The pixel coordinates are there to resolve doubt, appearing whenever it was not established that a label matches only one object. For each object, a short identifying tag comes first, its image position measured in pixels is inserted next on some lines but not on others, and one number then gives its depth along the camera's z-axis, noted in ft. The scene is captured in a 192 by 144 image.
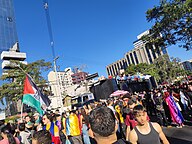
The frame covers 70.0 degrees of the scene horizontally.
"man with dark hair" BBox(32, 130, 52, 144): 5.47
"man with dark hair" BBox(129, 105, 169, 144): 6.28
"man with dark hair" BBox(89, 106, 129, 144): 4.04
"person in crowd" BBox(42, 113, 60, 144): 12.61
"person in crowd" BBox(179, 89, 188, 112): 23.29
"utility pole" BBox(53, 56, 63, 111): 50.98
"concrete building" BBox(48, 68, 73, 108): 153.37
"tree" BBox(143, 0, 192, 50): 25.60
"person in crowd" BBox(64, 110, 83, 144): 16.90
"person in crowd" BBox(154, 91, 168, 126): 20.86
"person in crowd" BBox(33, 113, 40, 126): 18.56
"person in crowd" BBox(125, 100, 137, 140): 12.70
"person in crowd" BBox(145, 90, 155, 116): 31.39
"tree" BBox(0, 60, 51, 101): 71.99
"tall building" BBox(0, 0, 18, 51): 218.16
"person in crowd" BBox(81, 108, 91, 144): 16.10
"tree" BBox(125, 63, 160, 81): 152.45
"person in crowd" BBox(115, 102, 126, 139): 16.99
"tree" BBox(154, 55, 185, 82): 160.35
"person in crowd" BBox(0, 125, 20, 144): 9.11
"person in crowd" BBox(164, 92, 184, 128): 19.48
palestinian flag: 18.78
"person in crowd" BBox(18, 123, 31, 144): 12.23
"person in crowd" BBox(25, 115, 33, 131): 14.52
